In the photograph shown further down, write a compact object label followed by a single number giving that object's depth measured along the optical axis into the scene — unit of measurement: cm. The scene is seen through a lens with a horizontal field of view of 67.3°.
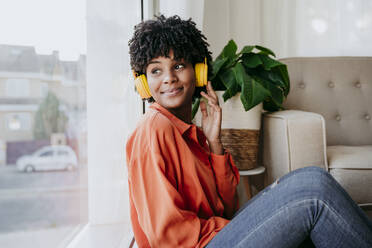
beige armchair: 129
